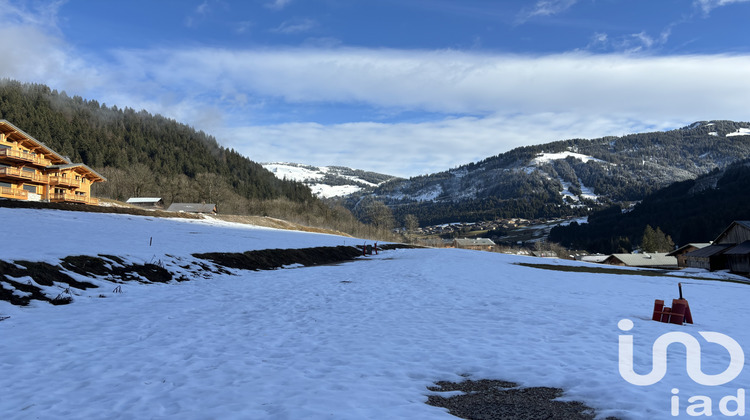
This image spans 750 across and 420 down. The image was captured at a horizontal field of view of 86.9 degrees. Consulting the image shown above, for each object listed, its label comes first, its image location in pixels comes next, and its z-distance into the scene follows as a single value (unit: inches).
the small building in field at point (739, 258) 2383.4
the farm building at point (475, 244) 7386.8
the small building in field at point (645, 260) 4426.4
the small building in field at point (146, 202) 4397.1
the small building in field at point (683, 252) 3615.7
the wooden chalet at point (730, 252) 2437.3
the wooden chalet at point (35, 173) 2244.1
